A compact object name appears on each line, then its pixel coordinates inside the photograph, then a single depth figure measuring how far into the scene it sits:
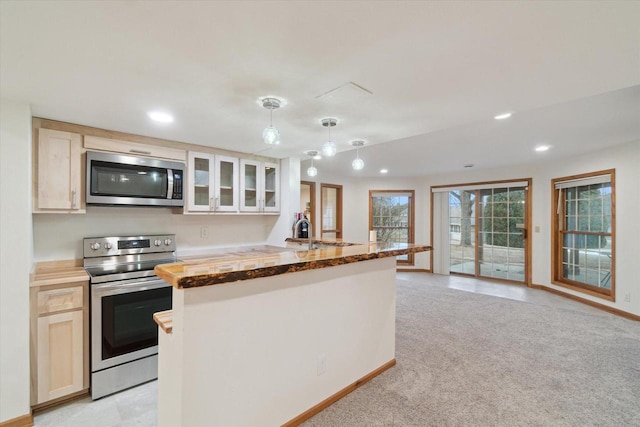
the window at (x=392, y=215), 7.26
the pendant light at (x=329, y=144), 2.25
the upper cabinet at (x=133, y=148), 2.58
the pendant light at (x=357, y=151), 2.65
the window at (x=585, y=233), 4.34
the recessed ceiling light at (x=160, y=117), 2.26
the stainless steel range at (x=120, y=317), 2.27
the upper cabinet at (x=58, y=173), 2.34
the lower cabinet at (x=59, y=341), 2.09
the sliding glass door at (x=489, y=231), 5.86
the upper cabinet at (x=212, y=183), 3.16
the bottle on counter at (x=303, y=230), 3.63
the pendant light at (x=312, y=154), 3.15
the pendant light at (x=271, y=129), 1.86
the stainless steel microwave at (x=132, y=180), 2.56
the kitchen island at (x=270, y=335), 1.38
